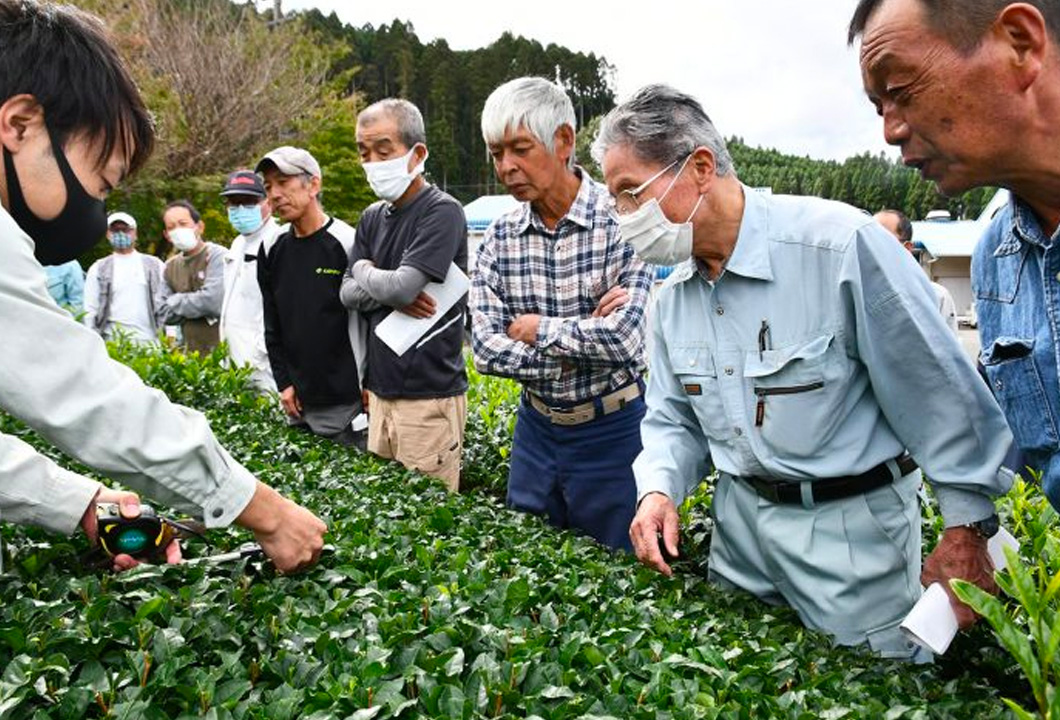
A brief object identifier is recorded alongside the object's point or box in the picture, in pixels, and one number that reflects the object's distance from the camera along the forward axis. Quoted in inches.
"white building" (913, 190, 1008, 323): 1021.8
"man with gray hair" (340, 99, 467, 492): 189.6
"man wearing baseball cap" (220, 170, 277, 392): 256.7
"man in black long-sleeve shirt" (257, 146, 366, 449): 209.0
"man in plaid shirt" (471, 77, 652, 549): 153.3
